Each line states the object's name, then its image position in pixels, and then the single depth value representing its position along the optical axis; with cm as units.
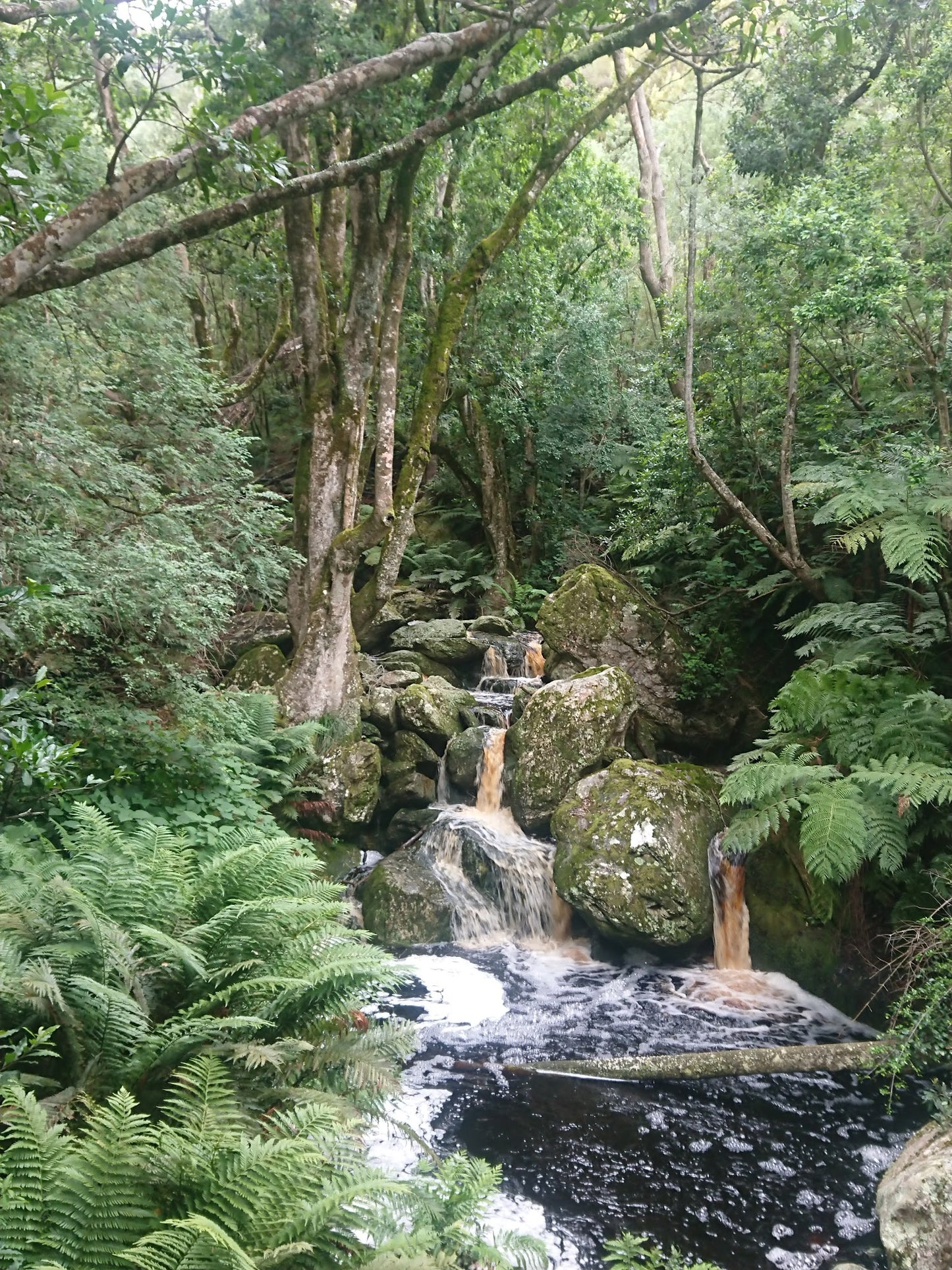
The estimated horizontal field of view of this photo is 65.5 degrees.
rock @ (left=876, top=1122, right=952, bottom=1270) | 318
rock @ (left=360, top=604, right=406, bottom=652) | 1262
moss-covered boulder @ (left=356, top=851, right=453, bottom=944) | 723
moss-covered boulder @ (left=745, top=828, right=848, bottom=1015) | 595
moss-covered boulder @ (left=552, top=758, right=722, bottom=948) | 663
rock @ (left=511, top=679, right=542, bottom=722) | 924
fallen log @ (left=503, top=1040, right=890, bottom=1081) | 501
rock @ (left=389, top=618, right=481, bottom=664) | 1191
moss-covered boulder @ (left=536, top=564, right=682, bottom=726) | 997
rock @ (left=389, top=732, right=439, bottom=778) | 907
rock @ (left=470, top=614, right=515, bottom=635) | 1309
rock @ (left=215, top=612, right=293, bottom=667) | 1027
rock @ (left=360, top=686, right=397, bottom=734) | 916
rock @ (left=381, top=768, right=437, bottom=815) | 879
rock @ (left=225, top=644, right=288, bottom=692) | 908
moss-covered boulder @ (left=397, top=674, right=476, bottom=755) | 929
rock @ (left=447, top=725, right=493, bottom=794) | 902
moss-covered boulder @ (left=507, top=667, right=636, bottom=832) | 829
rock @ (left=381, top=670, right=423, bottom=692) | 1030
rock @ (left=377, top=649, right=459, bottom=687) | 1130
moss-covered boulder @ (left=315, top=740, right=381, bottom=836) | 813
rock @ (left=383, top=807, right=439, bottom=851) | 856
